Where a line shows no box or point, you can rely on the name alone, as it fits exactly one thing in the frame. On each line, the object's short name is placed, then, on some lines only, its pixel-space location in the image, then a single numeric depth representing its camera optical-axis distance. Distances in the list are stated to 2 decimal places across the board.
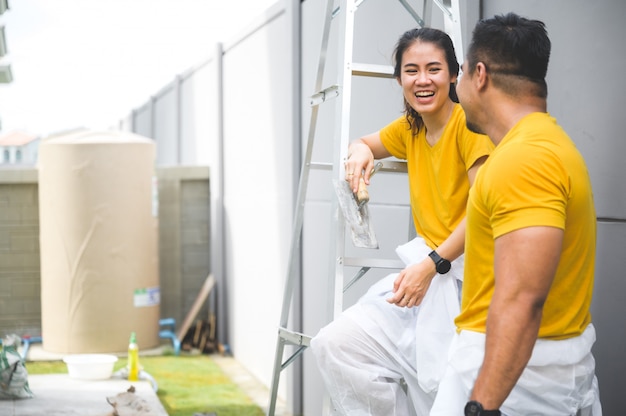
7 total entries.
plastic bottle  5.46
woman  2.51
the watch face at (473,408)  1.74
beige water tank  6.68
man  1.72
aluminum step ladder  2.82
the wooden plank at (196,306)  7.37
